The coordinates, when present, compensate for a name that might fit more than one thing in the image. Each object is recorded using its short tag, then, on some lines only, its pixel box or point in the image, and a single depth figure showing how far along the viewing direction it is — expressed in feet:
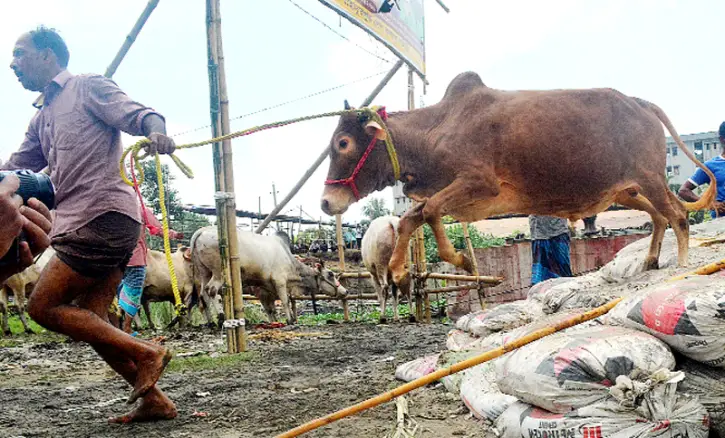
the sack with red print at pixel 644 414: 5.86
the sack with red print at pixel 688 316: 6.25
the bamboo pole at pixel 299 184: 24.38
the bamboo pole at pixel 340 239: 30.87
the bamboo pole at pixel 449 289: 29.97
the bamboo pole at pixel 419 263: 29.71
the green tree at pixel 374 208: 107.08
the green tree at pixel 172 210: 45.86
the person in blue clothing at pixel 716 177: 16.35
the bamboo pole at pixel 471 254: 29.21
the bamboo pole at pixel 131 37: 19.35
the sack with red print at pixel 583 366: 6.26
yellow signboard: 23.86
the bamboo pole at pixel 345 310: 34.84
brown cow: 11.48
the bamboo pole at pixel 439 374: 6.04
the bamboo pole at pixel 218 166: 16.66
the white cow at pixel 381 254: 31.94
